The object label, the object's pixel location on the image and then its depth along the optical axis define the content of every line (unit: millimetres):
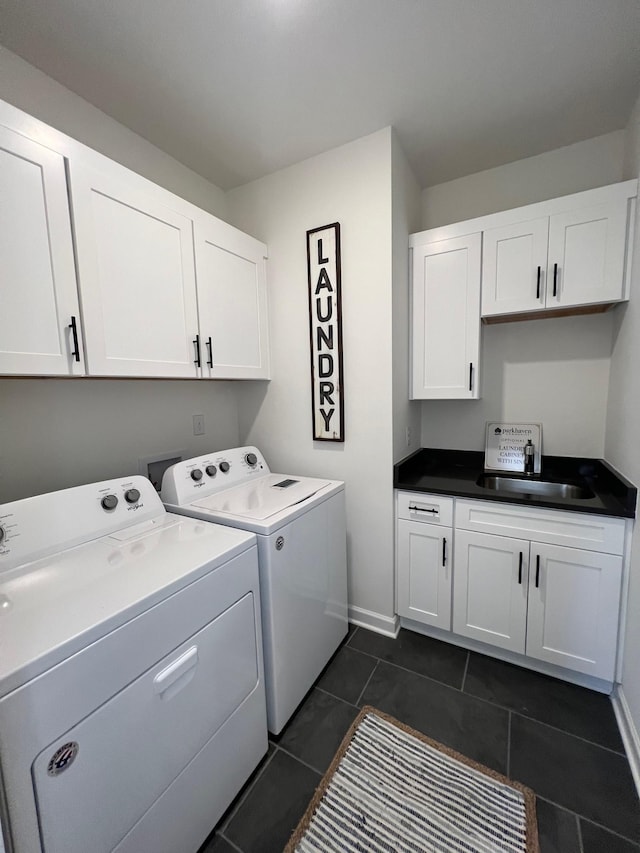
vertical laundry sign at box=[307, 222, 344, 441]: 1854
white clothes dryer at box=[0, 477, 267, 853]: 676
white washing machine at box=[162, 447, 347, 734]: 1305
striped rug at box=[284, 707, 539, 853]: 1044
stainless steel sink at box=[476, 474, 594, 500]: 1855
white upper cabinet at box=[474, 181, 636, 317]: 1518
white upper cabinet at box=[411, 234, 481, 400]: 1812
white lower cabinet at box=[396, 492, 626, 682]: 1450
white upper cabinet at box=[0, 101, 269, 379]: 1032
